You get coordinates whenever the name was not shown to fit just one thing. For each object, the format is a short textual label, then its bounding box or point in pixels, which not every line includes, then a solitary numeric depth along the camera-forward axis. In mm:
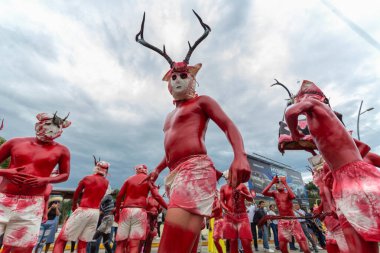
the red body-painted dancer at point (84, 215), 4955
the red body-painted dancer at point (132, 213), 5555
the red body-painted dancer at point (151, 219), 7107
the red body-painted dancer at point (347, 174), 1964
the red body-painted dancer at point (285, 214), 6277
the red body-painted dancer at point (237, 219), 5807
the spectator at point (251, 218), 10758
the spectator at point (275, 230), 11195
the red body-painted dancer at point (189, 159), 1758
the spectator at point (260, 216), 10231
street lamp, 10105
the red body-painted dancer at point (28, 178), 2986
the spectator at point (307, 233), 9648
